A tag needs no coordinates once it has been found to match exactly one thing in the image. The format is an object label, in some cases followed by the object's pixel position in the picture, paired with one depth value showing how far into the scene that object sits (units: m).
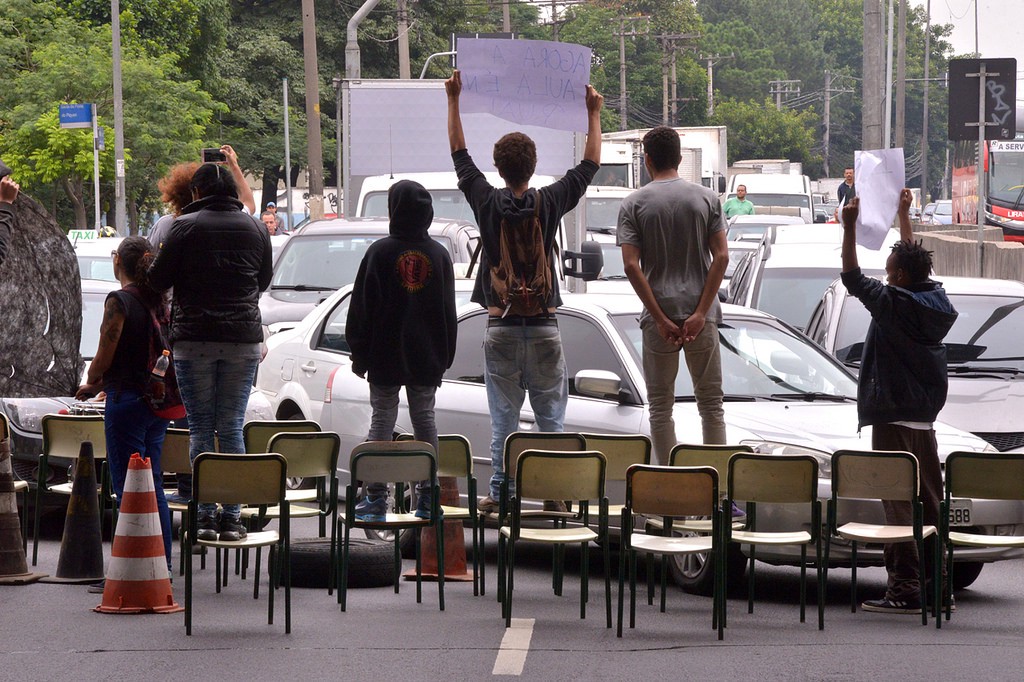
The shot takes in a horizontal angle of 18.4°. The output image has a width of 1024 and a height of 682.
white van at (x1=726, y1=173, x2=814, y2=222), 71.29
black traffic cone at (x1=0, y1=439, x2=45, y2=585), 16.30
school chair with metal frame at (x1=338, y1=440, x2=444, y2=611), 15.23
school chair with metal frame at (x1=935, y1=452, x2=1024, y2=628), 15.07
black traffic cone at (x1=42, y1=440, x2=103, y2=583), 16.23
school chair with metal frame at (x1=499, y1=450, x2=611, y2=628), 14.68
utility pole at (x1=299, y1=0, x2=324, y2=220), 72.19
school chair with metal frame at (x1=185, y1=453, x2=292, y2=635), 14.05
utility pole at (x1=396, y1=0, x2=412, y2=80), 81.07
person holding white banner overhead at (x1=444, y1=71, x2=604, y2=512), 16.29
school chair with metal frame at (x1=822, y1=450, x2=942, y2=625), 14.88
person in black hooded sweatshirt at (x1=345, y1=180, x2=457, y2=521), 16.25
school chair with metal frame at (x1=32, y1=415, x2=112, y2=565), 17.01
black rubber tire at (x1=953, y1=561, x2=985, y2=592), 16.96
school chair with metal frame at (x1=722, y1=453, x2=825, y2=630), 14.68
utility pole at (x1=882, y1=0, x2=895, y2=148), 72.66
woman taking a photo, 15.31
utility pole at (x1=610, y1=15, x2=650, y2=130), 154.37
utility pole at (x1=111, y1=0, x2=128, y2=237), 68.00
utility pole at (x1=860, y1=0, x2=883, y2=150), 39.36
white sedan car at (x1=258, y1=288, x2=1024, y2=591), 16.57
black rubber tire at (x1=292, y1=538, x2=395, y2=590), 16.34
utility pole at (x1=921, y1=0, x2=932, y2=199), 117.08
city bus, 71.52
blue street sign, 60.85
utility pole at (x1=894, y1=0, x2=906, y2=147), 86.05
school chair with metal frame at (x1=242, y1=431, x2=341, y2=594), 16.05
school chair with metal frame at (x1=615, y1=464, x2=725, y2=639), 14.25
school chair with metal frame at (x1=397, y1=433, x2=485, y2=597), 16.16
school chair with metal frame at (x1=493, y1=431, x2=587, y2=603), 15.70
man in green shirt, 56.60
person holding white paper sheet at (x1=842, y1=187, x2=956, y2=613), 15.63
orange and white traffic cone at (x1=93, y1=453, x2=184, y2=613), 14.79
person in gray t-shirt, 16.37
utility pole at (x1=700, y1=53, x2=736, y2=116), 197.23
